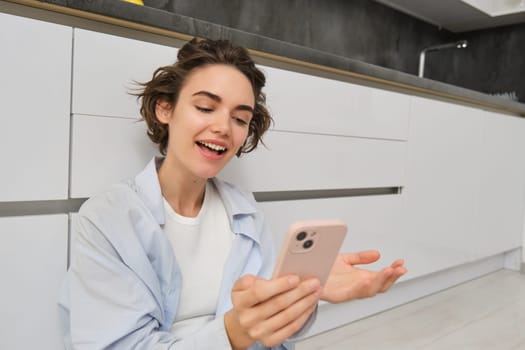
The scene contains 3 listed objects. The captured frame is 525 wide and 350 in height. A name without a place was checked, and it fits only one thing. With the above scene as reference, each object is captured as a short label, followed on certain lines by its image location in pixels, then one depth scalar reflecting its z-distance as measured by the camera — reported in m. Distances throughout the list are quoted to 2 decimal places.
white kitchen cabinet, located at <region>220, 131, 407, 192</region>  1.22
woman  0.64
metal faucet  2.50
